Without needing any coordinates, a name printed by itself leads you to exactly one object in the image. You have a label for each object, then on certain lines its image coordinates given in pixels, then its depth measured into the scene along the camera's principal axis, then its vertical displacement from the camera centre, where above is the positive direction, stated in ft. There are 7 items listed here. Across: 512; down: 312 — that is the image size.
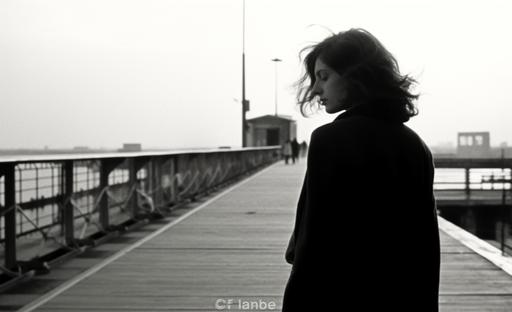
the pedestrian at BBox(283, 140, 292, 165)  111.75 +0.21
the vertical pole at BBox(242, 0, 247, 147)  100.07 +8.47
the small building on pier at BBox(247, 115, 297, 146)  140.56 +5.06
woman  4.91 -0.40
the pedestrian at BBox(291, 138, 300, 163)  113.58 +0.56
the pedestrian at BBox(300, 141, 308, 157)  166.79 +0.83
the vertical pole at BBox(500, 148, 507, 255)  26.81 -3.42
